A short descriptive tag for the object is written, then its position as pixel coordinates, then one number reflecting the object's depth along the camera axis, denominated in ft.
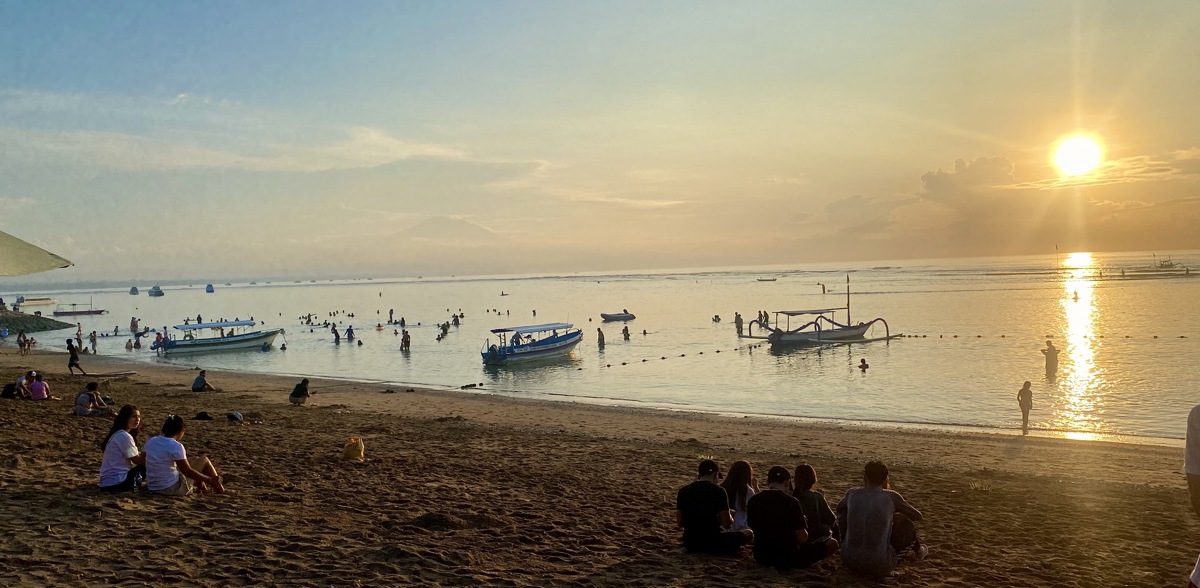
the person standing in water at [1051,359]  115.44
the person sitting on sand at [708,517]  26.25
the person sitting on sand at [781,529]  24.50
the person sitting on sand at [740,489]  26.89
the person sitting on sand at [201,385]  96.68
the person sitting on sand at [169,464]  31.01
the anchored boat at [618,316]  305.20
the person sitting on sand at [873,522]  23.81
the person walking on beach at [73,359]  105.40
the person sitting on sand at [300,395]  82.23
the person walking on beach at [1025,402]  72.90
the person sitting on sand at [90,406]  56.49
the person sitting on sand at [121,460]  30.89
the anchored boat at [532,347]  160.25
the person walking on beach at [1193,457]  14.96
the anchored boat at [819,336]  192.95
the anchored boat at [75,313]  404.26
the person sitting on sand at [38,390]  66.96
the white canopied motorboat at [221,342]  193.06
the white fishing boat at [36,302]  547.90
